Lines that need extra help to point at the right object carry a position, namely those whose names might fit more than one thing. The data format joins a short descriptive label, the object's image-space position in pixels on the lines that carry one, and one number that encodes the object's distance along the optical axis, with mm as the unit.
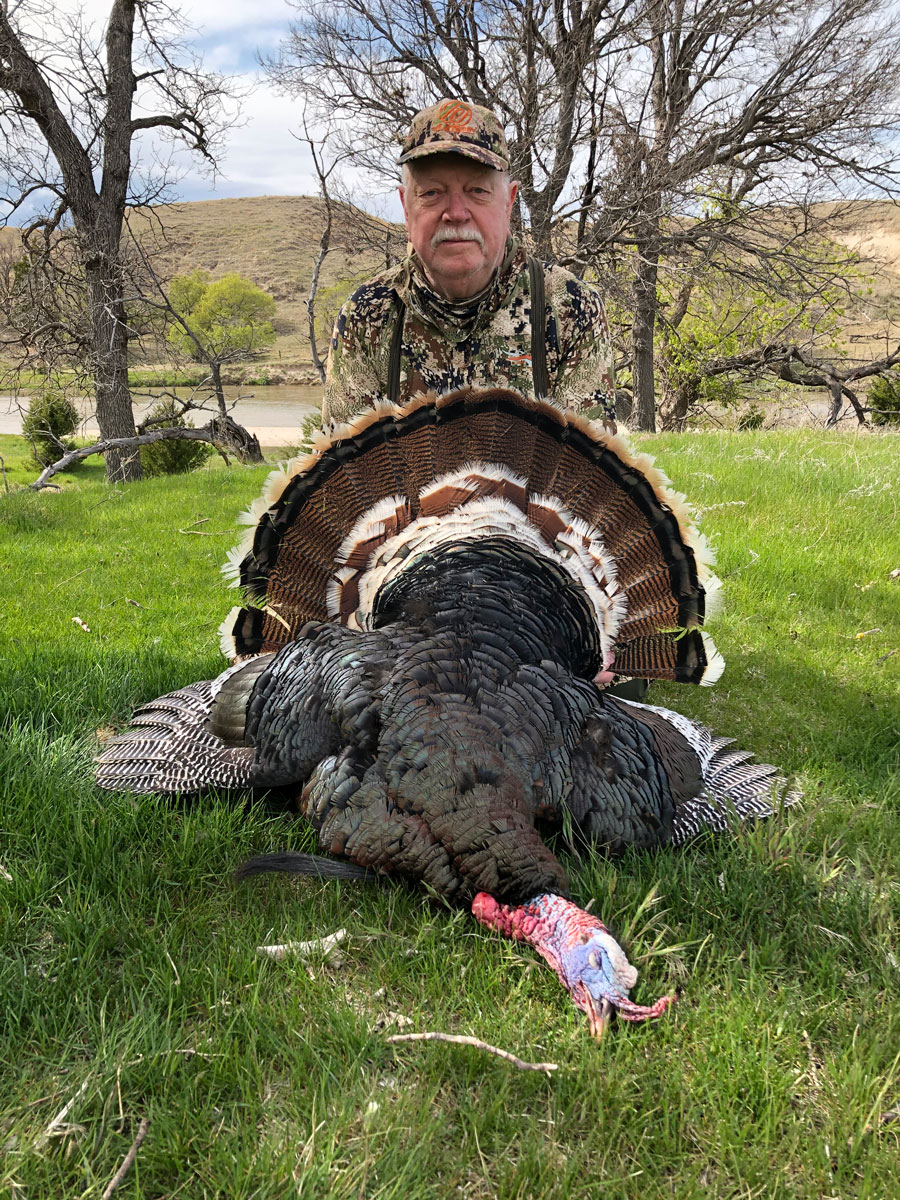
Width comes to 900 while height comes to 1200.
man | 3363
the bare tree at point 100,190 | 11984
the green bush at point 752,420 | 21391
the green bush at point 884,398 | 20547
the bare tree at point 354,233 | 12953
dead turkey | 2004
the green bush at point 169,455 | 14372
